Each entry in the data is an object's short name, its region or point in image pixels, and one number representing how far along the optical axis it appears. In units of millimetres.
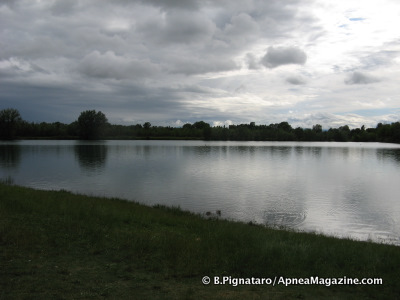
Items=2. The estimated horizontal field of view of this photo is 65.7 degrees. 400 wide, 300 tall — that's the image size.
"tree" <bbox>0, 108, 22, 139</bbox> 148750
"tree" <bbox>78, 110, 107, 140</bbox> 164125
